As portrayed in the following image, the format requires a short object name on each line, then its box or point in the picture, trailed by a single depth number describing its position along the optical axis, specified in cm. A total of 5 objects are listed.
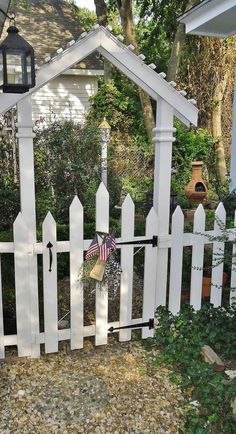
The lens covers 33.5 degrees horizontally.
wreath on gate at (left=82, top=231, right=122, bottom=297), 278
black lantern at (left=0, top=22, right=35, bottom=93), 221
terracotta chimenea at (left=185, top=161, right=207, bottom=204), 803
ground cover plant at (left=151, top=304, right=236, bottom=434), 223
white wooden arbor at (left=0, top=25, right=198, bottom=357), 259
